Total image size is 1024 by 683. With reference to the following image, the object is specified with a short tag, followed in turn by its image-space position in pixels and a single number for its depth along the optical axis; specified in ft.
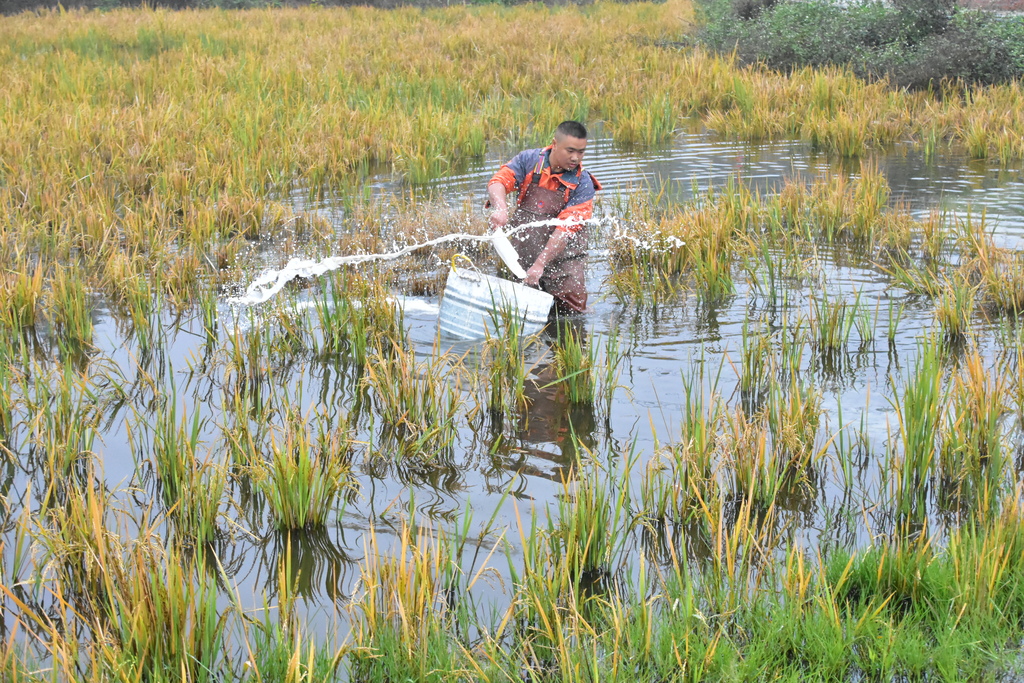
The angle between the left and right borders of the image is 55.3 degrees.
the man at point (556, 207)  16.46
